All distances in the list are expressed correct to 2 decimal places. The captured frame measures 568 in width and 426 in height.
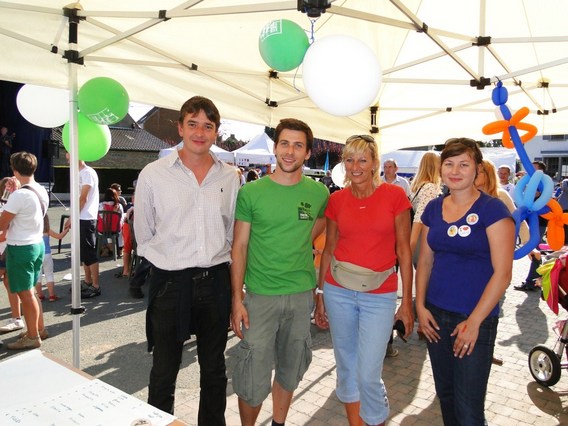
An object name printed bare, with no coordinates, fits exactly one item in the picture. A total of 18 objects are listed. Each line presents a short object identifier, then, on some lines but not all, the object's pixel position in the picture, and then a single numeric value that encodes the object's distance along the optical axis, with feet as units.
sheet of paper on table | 3.47
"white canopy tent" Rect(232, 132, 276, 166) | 51.65
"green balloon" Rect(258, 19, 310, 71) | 8.70
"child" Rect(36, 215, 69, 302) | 17.57
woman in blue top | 6.28
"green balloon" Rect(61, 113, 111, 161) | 12.08
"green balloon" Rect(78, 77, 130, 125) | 9.92
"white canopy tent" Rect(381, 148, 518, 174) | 49.73
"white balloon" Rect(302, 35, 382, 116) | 7.84
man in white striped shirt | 7.26
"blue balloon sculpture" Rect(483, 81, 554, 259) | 7.42
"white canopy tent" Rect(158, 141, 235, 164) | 52.65
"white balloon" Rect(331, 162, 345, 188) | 24.98
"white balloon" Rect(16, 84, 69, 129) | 13.01
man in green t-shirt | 7.45
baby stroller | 10.44
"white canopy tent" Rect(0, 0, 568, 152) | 9.51
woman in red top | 7.53
